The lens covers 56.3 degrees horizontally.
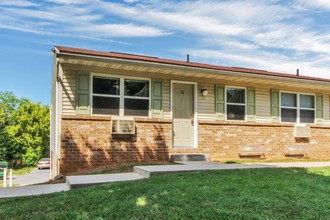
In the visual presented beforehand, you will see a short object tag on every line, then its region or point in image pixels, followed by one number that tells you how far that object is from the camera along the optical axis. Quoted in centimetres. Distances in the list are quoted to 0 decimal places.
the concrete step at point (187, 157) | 896
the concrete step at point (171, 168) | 621
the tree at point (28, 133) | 2775
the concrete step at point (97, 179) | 546
